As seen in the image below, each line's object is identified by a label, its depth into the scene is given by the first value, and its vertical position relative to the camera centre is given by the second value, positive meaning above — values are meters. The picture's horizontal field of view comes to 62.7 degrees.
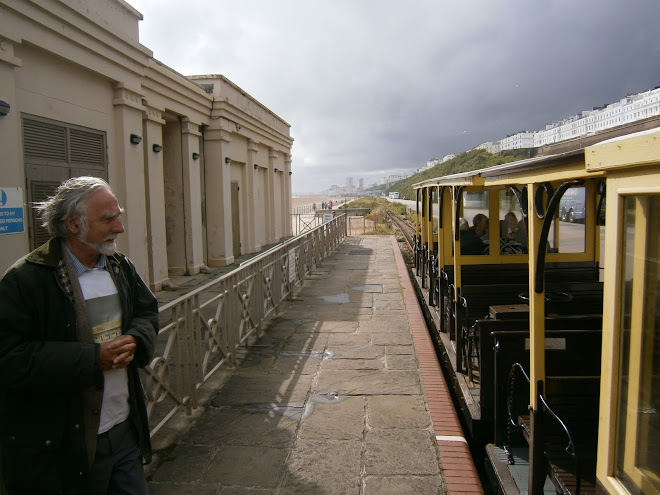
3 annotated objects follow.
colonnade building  6.46 +1.27
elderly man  2.12 -0.61
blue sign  6.06 -0.01
